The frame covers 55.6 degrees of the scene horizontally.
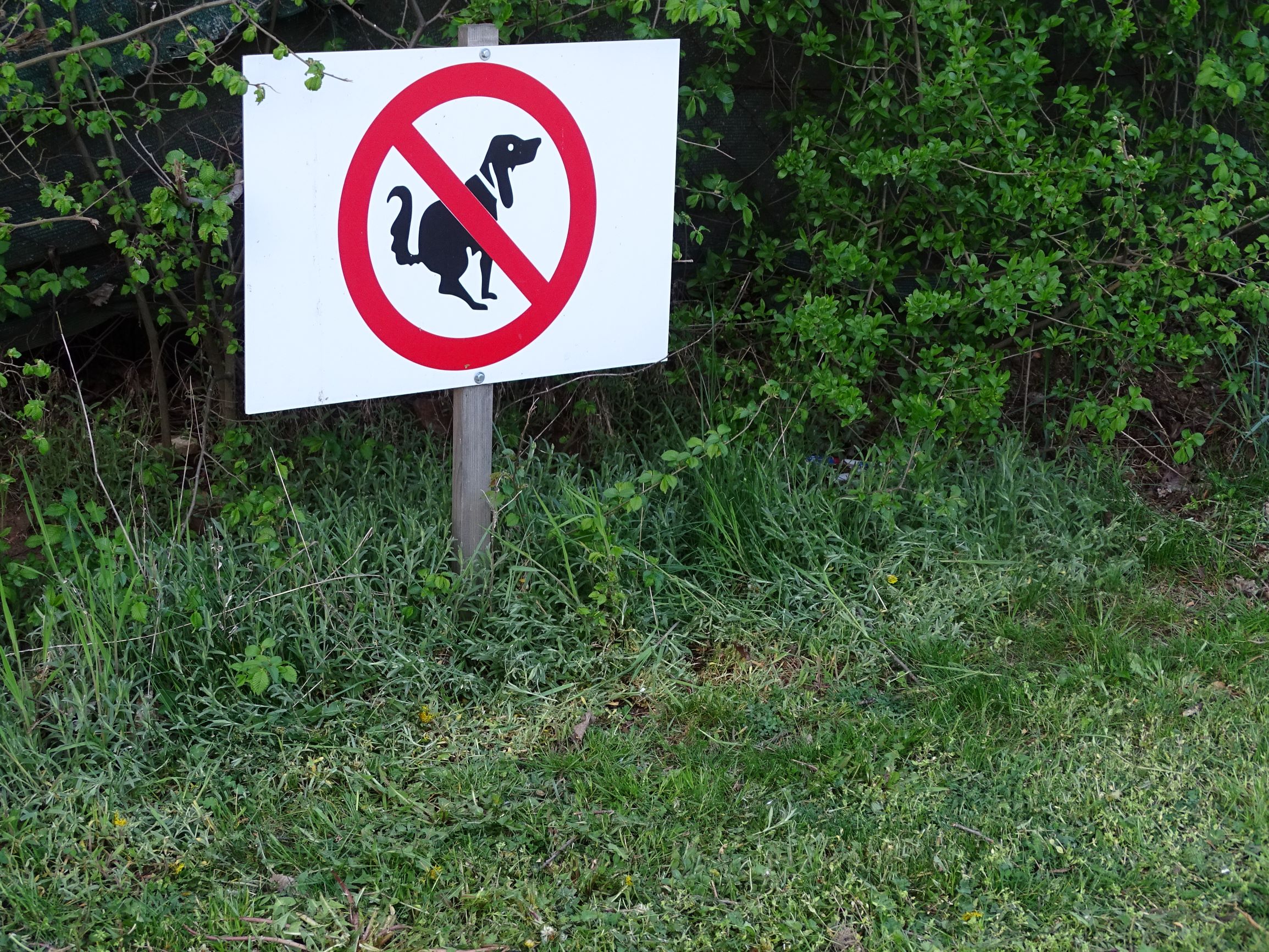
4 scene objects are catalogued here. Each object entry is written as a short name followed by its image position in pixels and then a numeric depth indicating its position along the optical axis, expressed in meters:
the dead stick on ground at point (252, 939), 2.39
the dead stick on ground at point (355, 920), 2.40
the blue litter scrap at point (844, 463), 3.93
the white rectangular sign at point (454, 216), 2.76
